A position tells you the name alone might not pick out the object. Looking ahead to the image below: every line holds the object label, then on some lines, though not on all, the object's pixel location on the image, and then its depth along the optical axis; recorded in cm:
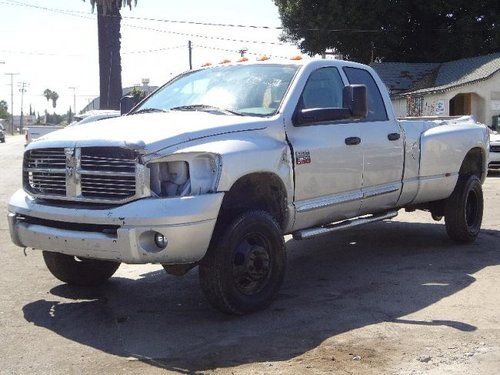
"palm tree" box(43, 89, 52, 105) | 15412
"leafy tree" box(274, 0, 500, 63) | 3966
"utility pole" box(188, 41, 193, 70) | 5114
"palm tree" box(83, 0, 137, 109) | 2788
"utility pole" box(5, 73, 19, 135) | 10190
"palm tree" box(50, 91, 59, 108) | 15519
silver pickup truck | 464
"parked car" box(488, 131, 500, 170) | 1728
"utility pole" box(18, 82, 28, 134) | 12264
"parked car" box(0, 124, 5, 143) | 5156
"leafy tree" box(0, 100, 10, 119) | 13130
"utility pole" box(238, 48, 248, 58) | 3712
